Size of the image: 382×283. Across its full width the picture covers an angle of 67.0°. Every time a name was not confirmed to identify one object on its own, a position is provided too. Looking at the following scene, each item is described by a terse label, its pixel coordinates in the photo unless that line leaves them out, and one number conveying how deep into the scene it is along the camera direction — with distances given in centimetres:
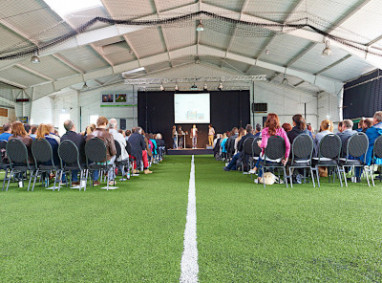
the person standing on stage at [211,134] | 1918
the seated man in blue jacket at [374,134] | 500
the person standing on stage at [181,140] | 2104
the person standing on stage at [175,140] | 1938
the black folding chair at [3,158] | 485
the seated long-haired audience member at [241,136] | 719
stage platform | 1756
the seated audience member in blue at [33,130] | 667
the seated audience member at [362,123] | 552
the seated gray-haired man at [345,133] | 507
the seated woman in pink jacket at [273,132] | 462
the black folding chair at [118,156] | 539
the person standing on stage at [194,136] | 1890
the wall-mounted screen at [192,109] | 2039
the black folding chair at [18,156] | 452
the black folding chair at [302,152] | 450
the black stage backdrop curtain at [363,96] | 1393
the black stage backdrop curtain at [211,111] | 2112
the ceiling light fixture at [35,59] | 1091
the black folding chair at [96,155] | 449
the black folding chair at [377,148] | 472
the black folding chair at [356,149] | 456
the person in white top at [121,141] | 550
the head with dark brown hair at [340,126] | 564
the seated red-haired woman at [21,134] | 485
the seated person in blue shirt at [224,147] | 1024
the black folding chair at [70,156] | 448
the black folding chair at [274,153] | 458
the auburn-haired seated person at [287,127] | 556
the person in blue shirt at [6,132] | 578
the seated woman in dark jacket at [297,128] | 500
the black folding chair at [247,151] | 645
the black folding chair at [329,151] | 456
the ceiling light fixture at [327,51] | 1033
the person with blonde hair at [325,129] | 545
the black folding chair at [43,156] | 451
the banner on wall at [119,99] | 2278
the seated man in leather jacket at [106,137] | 474
